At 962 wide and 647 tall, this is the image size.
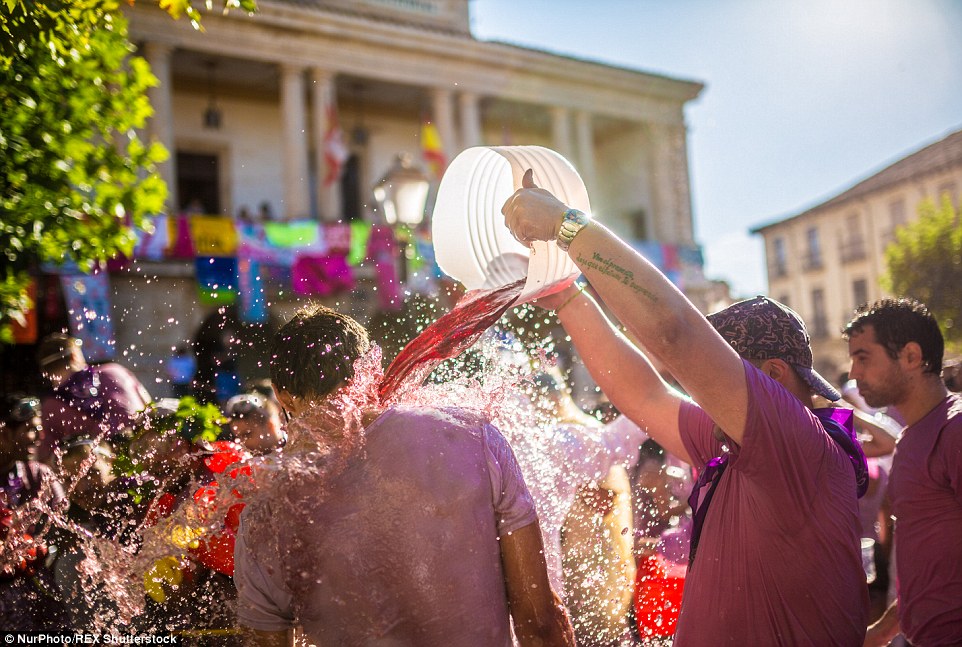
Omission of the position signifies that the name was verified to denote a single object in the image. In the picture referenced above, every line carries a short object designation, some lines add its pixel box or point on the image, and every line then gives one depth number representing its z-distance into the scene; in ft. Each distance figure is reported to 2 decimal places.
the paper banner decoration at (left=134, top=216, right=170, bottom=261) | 46.66
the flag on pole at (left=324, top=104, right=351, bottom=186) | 47.83
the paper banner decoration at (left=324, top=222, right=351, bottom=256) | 50.78
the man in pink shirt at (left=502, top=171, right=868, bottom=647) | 4.75
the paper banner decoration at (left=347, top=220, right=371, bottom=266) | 51.76
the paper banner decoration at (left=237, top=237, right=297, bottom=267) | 47.59
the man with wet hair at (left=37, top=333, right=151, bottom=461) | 10.75
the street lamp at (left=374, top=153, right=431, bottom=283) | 21.45
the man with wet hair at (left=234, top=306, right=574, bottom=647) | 5.16
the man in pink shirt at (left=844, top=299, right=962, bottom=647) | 7.88
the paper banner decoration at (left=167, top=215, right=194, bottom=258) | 47.71
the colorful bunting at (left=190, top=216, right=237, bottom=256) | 48.52
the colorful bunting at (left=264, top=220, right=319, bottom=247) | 50.16
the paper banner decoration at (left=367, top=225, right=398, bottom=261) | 44.18
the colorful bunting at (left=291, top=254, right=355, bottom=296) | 45.83
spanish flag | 41.45
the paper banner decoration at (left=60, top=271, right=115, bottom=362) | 40.24
